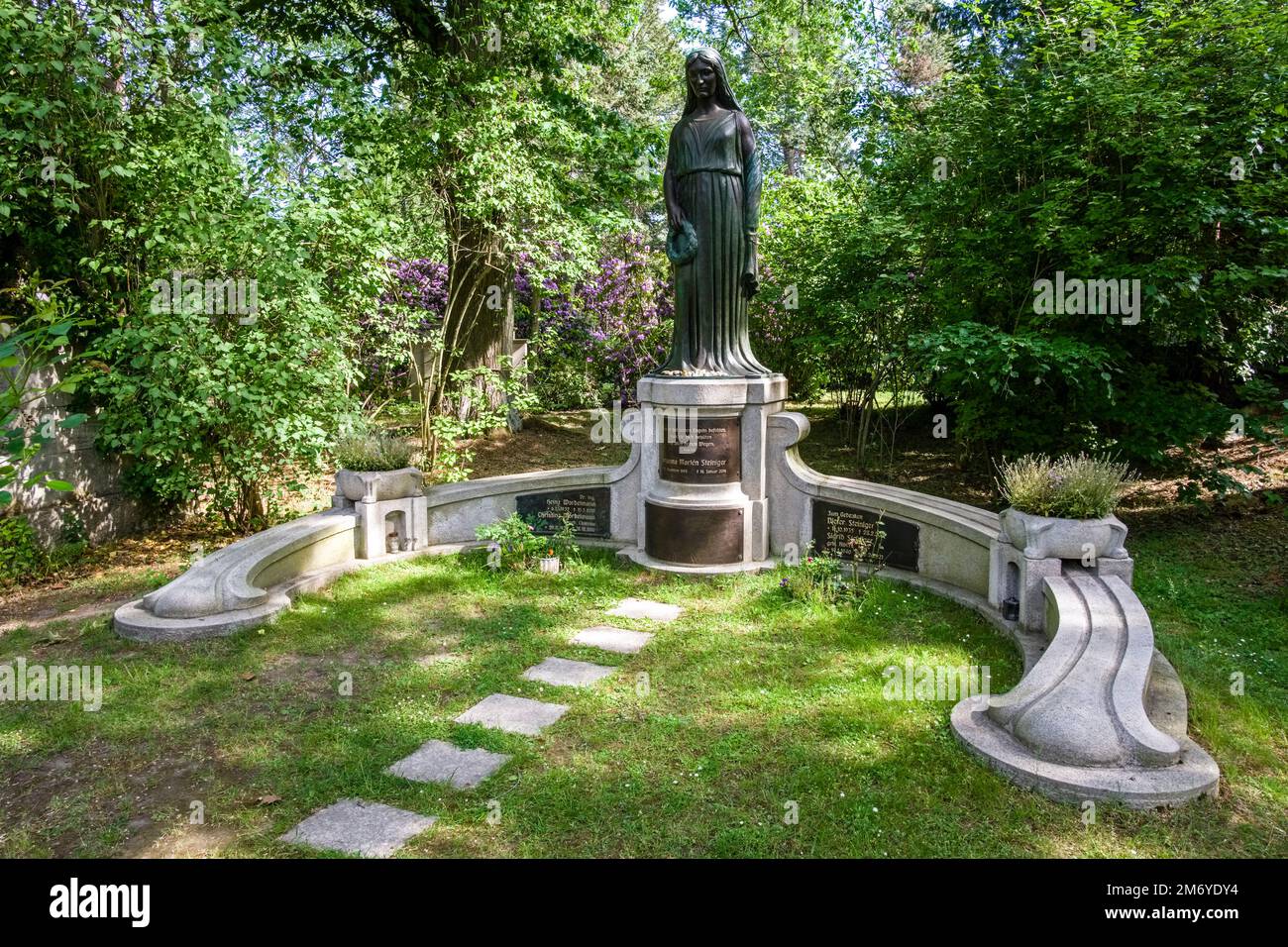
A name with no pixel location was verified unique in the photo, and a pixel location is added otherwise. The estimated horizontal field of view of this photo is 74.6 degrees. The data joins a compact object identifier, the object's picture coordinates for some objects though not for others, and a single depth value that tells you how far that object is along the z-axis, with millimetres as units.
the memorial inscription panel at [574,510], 8773
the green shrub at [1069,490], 5812
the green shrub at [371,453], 8242
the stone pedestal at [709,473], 7855
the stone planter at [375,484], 8133
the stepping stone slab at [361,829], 3572
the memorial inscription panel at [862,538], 7355
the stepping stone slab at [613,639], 6059
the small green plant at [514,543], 8031
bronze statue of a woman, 7855
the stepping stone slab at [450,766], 4156
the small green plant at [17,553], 7543
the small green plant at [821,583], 6812
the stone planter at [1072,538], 5719
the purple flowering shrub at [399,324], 10016
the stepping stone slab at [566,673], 5426
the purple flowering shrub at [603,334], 16562
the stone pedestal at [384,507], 8117
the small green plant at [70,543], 8086
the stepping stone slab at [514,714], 4758
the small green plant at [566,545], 8250
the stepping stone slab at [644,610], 6777
